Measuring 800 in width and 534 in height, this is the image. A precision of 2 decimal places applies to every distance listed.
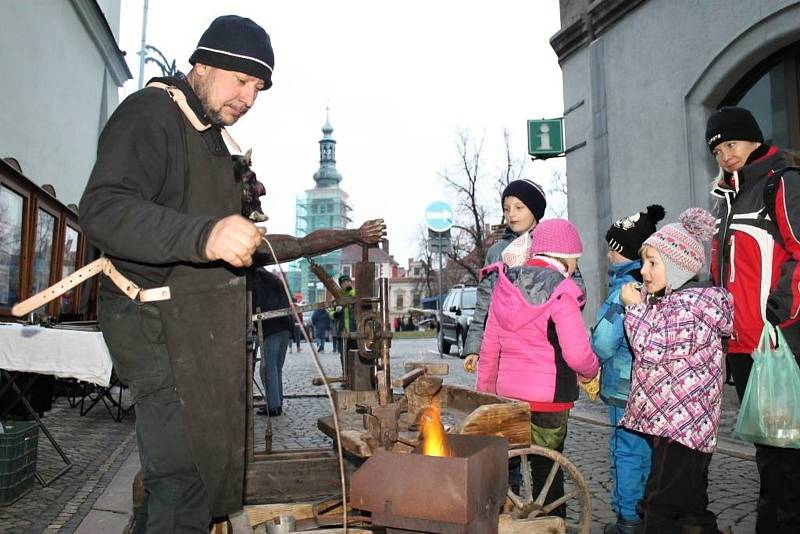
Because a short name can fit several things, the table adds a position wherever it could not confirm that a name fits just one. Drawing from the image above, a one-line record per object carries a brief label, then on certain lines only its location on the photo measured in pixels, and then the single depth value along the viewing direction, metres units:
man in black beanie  1.82
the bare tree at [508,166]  37.94
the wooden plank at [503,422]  2.97
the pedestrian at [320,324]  22.54
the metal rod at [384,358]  2.73
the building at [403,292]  113.75
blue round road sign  14.20
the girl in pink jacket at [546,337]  3.42
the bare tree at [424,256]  57.76
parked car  17.70
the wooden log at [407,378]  3.38
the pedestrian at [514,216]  4.28
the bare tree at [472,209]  39.03
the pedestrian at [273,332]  7.82
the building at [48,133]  8.01
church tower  132.38
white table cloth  4.65
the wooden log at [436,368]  3.81
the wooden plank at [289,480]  3.63
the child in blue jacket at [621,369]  3.61
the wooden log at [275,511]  2.93
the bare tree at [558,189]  42.50
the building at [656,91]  7.46
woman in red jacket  3.10
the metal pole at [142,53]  20.23
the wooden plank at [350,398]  4.01
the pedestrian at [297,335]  20.38
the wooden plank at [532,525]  2.98
